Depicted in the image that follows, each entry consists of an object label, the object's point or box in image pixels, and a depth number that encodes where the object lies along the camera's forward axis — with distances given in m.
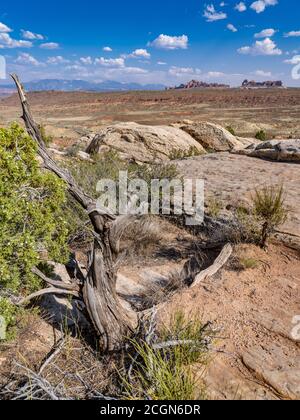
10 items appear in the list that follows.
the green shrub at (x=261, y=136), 17.86
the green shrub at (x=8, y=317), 2.68
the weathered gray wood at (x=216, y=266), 3.95
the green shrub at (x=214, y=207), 5.11
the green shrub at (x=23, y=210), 2.73
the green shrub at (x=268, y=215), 4.41
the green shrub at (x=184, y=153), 9.77
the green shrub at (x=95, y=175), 4.90
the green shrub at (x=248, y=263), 4.09
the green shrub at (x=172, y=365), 2.31
